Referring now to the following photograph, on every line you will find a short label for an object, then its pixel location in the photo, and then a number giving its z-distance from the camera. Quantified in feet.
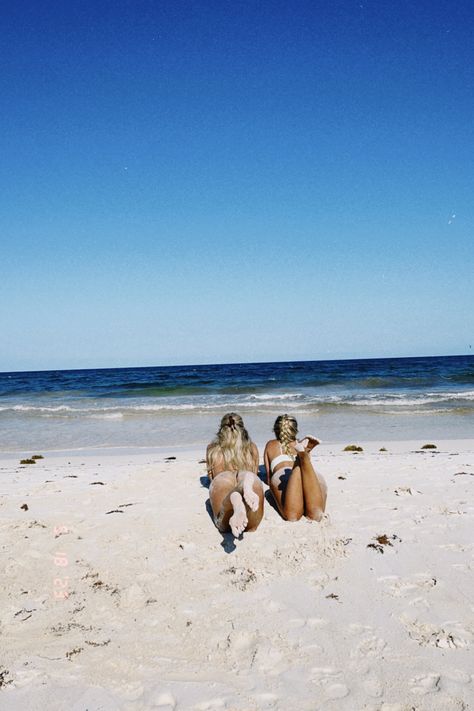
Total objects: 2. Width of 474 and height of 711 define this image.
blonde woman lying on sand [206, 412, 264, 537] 15.10
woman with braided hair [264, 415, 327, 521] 16.98
